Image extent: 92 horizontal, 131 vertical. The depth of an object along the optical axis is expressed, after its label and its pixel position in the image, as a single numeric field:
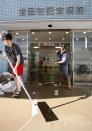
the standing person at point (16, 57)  1.66
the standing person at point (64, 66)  2.98
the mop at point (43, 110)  0.85
